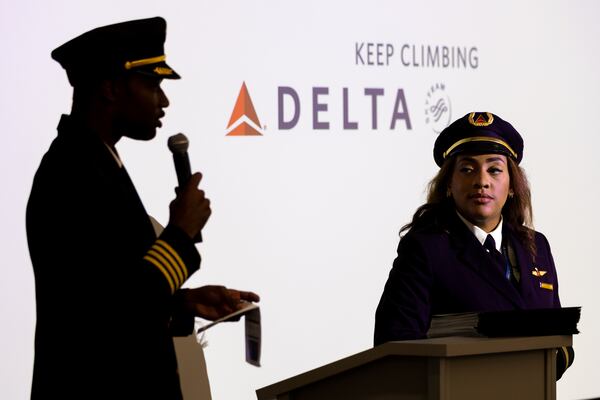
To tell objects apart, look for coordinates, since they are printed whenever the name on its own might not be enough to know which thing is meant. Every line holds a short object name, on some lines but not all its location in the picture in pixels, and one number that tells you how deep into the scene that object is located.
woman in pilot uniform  5.82
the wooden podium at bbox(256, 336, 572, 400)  5.02
